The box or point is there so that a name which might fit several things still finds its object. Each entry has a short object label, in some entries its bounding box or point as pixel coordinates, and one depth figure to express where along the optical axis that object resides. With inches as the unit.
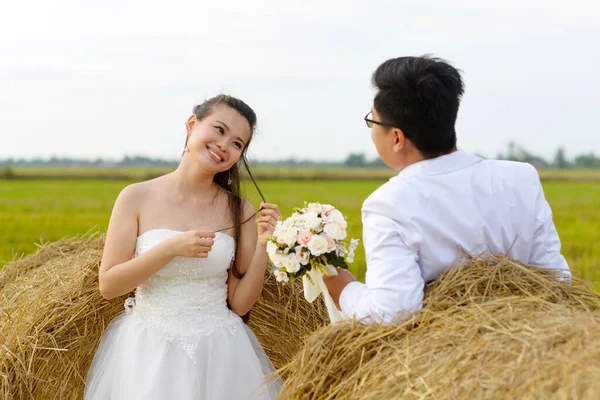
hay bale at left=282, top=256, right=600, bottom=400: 79.7
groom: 98.0
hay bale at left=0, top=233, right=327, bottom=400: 146.6
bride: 137.0
